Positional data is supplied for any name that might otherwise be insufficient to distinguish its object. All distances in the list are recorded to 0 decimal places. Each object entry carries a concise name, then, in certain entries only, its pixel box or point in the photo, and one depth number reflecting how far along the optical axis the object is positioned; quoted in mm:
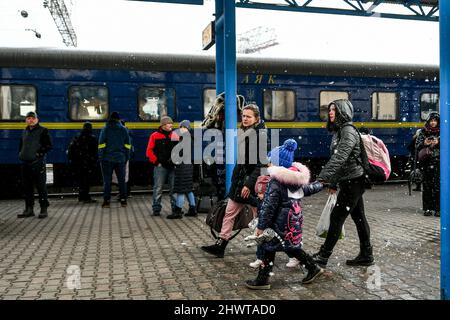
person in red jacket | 9125
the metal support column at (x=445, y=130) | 3658
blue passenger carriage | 11758
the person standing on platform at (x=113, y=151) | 10125
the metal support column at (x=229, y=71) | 8117
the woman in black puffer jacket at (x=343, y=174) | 5105
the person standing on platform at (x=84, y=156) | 11000
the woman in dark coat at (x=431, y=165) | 8695
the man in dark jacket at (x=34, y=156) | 8922
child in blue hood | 4445
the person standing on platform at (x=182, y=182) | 8844
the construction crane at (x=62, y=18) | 19047
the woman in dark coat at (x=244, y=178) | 5438
